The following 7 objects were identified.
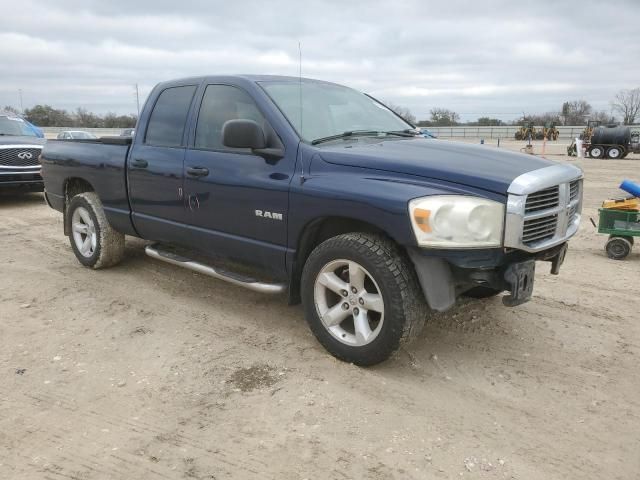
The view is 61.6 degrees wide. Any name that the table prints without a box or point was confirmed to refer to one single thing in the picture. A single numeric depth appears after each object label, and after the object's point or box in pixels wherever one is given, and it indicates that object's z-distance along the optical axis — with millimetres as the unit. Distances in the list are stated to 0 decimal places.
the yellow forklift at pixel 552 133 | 45094
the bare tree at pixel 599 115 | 69250
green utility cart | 6262
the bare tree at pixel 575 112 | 70500
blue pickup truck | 3102
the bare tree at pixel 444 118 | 69312
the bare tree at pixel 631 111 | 73125
